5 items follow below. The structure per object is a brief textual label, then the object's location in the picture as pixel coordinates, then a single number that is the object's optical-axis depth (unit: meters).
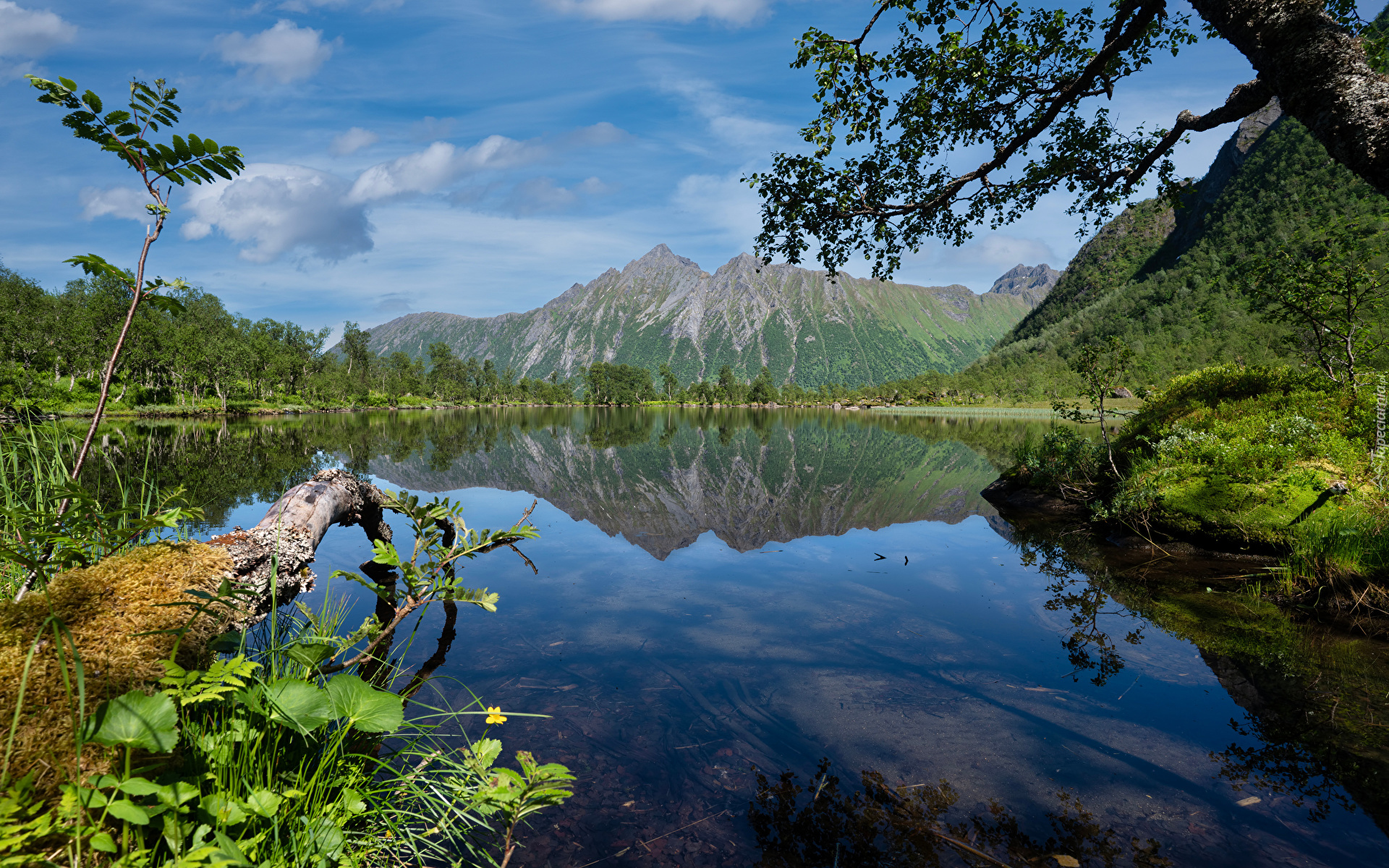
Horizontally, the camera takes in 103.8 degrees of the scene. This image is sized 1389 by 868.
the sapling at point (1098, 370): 16.09
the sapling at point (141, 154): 2.89
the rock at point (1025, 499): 16.25
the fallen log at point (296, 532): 4.33
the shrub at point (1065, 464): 16.34
